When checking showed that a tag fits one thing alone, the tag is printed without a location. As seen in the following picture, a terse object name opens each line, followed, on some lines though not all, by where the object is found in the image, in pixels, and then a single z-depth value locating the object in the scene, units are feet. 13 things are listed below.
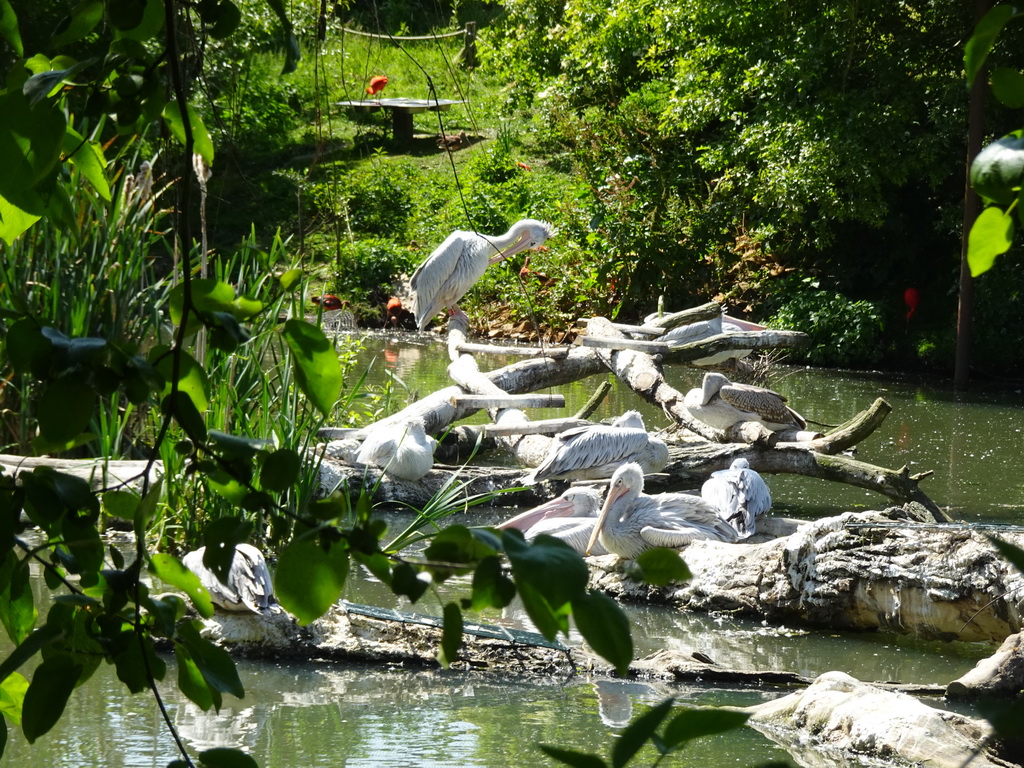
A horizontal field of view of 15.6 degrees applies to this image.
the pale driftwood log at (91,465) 54.44
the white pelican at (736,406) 61.40
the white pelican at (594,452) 59.71
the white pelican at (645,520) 55.99
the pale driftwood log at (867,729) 49.32
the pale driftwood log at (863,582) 52.89
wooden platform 148.18
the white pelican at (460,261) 65.89
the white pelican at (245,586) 51.25
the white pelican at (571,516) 56.71
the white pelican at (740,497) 56.80
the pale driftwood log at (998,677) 50.91
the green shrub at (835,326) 90.72
